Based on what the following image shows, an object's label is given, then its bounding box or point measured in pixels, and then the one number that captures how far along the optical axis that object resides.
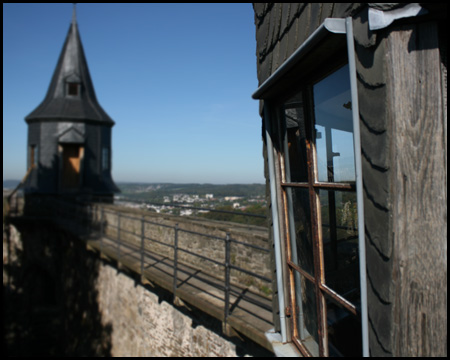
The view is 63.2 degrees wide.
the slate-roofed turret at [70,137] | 17.47
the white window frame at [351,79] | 1.23
